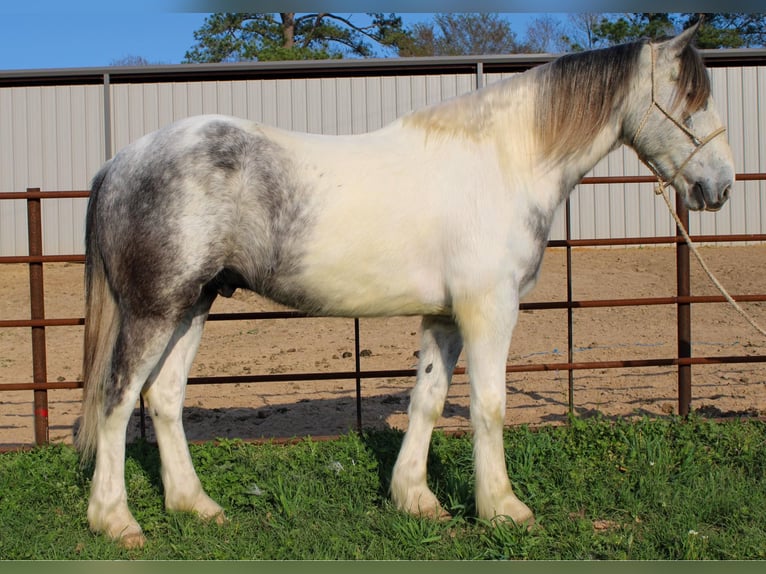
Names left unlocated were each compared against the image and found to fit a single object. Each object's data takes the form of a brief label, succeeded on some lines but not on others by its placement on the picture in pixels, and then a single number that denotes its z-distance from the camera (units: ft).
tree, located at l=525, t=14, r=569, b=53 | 81.44
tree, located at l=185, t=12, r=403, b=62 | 68.23
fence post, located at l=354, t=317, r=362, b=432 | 17.05
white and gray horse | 11.68
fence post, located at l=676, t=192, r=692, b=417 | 18.10
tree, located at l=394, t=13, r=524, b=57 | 87.35
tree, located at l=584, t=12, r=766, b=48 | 65.46
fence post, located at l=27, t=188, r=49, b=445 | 17.20
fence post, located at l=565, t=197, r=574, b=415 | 18.17
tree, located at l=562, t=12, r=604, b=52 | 75.88
